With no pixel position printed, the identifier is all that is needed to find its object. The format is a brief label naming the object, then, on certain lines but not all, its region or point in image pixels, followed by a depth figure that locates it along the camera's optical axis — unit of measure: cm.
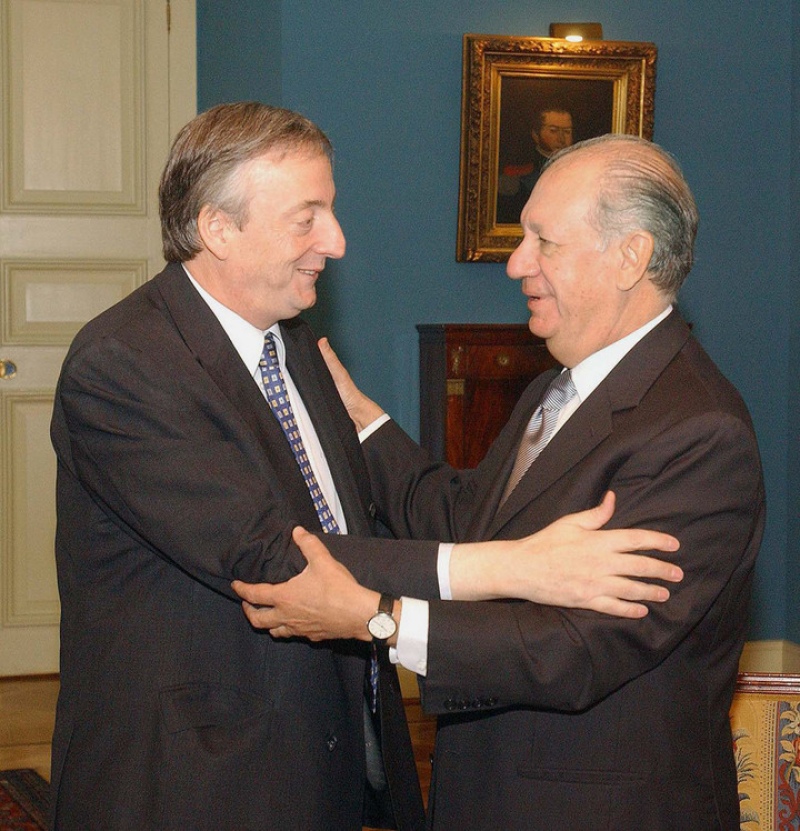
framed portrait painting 525
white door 591
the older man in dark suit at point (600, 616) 201
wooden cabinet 513
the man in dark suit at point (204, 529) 209
